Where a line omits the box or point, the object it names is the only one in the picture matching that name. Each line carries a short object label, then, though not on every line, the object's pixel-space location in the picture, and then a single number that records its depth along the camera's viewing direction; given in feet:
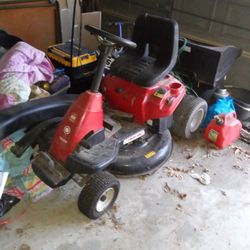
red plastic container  6.61
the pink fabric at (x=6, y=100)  5.52
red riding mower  4.58
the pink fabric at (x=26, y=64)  5.97
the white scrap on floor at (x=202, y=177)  5.96
